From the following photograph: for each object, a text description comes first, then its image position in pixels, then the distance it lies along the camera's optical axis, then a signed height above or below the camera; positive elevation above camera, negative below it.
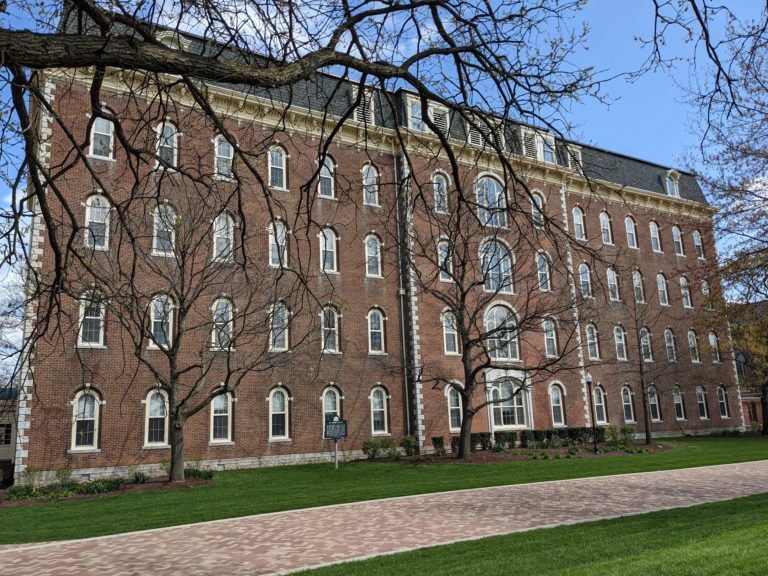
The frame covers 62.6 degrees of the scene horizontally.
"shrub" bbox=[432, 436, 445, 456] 25.95 -0.74
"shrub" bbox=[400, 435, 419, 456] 25.61 -0.75
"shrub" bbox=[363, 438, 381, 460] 24.95 -0.79
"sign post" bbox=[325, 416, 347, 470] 21.12 -0.02
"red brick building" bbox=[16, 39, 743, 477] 20.52 +3.48
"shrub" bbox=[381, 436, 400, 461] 24.24 -0.82
